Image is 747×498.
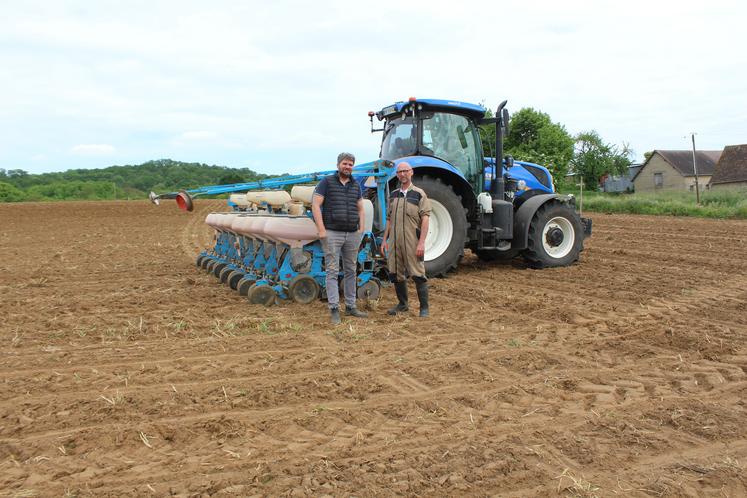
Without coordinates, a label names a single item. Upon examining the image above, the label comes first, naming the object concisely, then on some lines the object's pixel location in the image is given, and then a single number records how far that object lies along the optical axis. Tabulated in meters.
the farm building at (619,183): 62.50
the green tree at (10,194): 37.72
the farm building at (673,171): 50.94
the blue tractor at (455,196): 7.96
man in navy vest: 6.27
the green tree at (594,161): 53.34
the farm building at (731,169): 42.34
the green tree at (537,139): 40.45
